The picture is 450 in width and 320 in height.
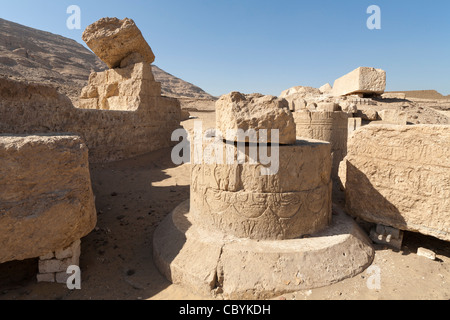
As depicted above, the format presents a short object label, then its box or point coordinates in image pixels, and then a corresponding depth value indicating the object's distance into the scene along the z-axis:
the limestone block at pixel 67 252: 2.56
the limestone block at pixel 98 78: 7.60
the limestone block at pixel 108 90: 7.44
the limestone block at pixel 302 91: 12.08
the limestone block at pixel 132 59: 7.18
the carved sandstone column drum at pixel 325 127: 5.19
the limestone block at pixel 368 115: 6.97
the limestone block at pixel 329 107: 6.00
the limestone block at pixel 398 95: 10.78
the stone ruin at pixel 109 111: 4.56
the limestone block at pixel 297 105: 7.96
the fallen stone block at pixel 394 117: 6.66
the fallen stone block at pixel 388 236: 3.07
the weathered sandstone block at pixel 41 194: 2.21
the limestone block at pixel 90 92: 7.71
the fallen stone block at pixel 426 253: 2.85
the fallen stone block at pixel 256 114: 2.63
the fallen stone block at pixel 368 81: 8.80
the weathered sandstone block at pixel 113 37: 7.00
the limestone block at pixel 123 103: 6.82
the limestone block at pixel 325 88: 14.40
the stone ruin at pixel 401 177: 2.71
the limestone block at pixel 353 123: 6.02
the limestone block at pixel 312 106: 7.33
